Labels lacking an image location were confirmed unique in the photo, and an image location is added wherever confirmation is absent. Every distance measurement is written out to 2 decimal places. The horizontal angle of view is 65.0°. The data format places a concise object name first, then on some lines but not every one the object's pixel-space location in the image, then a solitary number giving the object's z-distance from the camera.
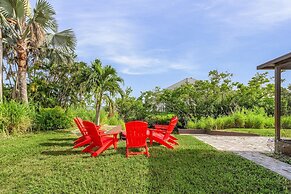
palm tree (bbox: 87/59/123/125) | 11.21
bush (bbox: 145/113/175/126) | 13.68
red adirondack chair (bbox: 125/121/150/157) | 5.96
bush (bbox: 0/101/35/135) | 9.54
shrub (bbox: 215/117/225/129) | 12.65
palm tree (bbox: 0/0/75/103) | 11.73
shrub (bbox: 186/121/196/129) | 13.08
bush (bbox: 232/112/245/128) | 12.88
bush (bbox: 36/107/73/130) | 11.87
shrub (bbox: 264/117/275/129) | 12.80
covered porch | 6.29
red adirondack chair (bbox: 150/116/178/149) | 6.76
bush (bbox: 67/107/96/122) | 12.99
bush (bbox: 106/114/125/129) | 14.46
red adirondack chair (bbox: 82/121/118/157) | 6.08
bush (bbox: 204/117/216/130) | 12.43
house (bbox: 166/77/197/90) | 20.77
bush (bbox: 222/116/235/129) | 12.96
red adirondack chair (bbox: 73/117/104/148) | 7.59
